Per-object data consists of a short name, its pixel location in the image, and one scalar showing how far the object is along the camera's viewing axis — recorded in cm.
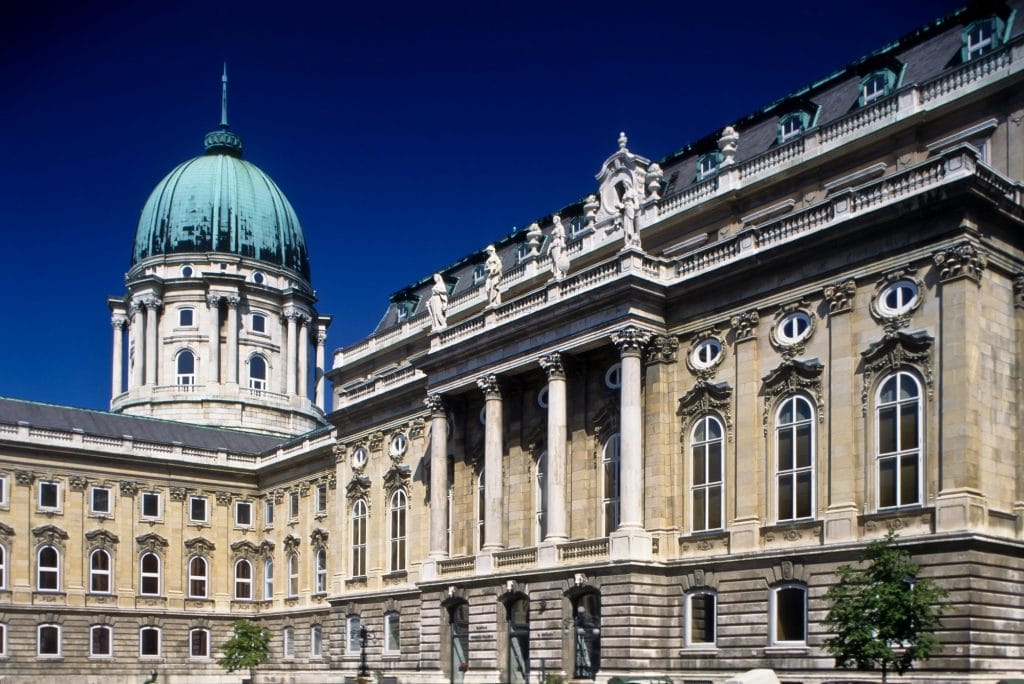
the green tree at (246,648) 7269
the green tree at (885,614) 3378
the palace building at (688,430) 3731
